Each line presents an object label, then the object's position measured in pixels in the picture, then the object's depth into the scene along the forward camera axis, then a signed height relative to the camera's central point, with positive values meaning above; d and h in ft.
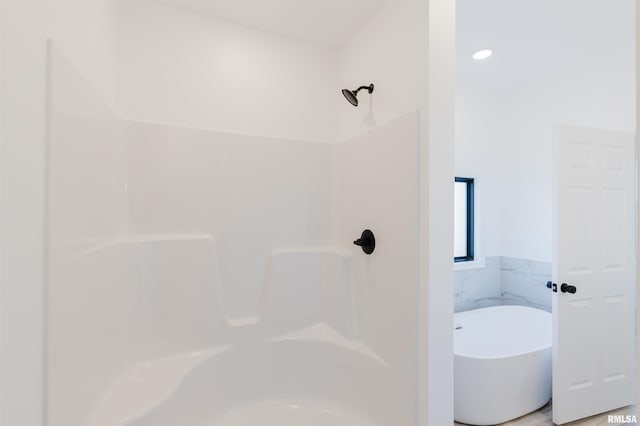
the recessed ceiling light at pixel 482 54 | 7.83 +4.49
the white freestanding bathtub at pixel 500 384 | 6.17 -3.77
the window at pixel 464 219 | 10.28 -0.15
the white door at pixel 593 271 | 6.44 -1.31
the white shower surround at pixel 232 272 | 3.56 -1.01
